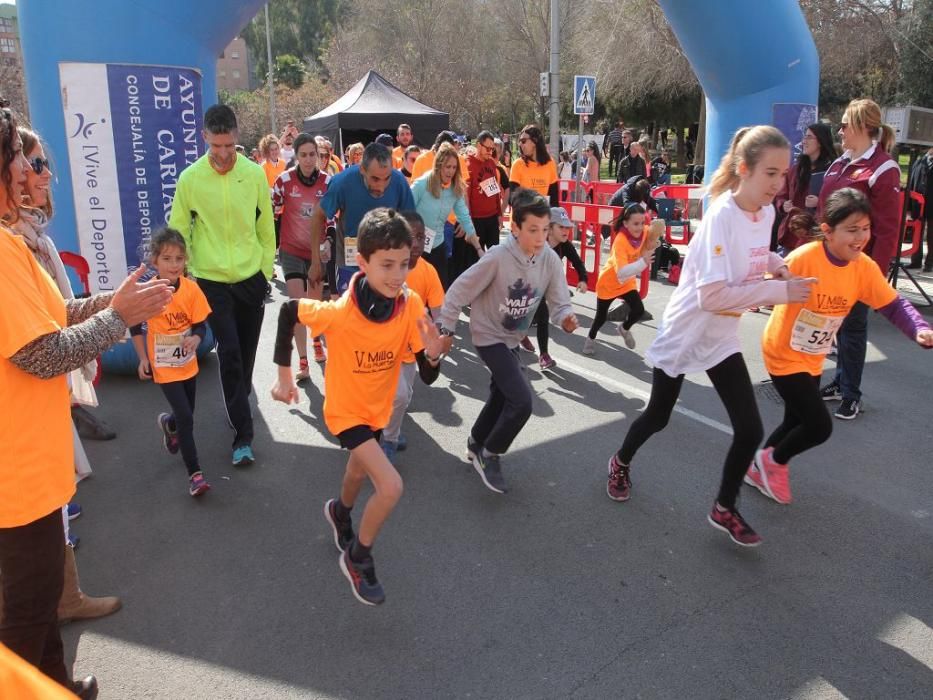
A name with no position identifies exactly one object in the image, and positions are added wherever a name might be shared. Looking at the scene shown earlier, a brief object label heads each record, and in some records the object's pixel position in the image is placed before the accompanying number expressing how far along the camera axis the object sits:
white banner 5.52
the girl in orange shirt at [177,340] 4.18
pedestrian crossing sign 13.33
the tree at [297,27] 69.31
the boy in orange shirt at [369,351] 3.06
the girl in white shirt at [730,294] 3.19
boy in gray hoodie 4.11
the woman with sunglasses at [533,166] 8.05
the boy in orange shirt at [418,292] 4.59
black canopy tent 18.25
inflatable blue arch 5.50
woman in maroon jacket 5.65
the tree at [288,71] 61.41
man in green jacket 4.46
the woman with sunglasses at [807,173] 7.09
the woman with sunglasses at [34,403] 2.00
